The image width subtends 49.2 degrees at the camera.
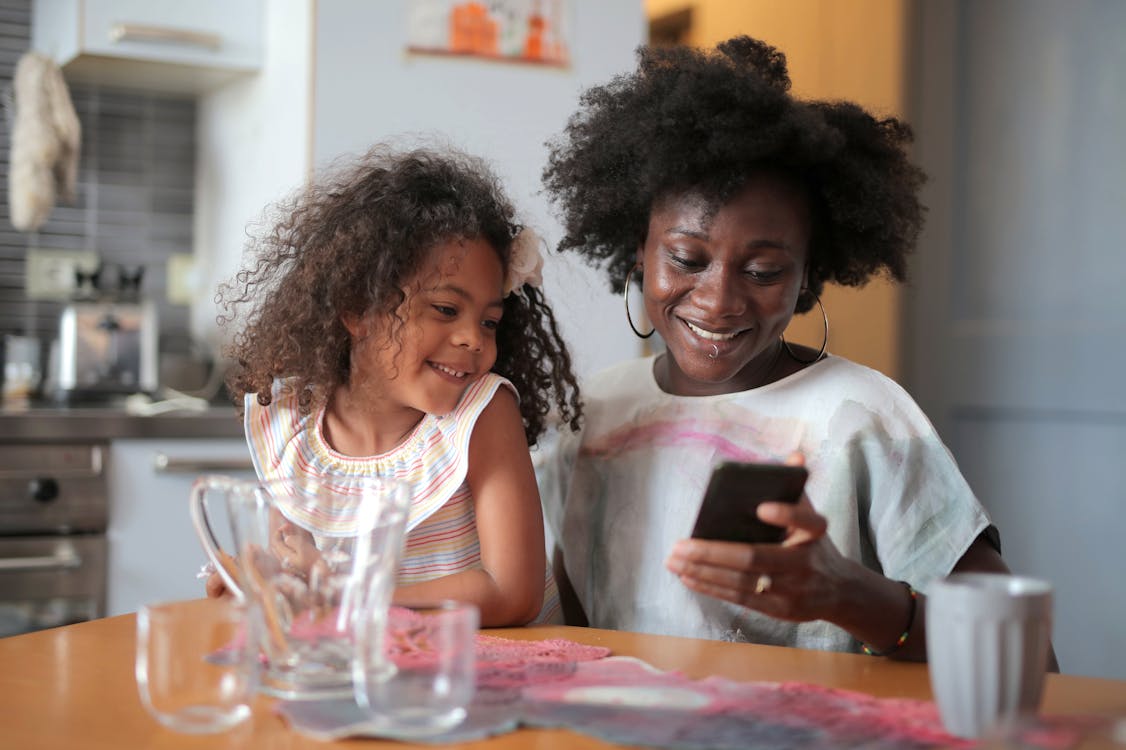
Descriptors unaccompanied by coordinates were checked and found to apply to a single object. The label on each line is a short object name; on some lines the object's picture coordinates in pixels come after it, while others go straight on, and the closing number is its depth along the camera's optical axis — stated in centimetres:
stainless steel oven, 219
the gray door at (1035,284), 268
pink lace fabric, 85
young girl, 129
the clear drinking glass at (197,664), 77
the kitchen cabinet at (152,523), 225
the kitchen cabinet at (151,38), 246
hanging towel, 256
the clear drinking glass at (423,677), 77
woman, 128
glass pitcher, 86
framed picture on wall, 247
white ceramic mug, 77
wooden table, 78
